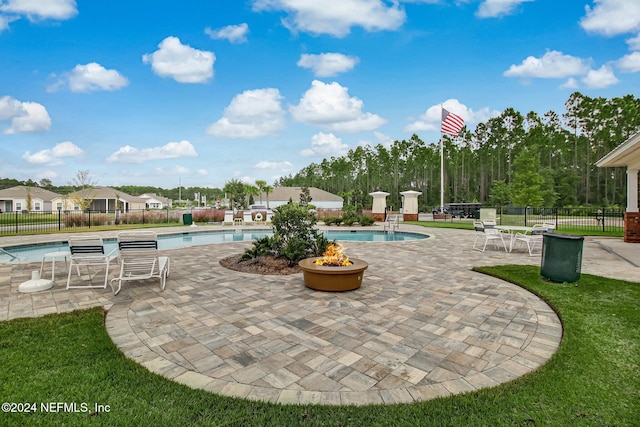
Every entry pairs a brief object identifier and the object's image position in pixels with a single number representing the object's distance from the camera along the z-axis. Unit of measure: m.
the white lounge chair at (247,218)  19.60
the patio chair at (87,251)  5.09
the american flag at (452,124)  20.03
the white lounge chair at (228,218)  19.22
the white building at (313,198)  52.41
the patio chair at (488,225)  9.82
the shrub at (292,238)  6.72
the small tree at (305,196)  36.19
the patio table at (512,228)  8.84
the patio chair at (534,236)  8.57
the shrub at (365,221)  18.05
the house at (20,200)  41.31
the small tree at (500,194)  38.55
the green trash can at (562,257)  5.16
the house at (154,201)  68.36
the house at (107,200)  42.41
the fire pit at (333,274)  4.77
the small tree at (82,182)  25.73
